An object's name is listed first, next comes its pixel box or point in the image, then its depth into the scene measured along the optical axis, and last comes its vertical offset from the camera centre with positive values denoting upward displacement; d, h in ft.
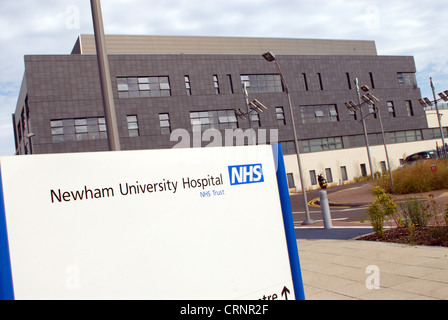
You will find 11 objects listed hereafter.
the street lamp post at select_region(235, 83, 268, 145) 78.08 +15.28
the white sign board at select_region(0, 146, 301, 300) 7.32 -0.45
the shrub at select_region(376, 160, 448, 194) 73.10 -2.74
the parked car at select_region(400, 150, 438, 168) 122.42 +2.05
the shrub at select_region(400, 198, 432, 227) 35.07 -4.40
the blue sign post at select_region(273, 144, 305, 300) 10.04 -0.99
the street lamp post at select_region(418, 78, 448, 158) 114.52 +17.96
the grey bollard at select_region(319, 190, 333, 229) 45.09 -3.94
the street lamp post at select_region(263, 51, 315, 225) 52.85 +16.36
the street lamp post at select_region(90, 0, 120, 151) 18.93 +6.06
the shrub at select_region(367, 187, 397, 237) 34.12 -3.53
